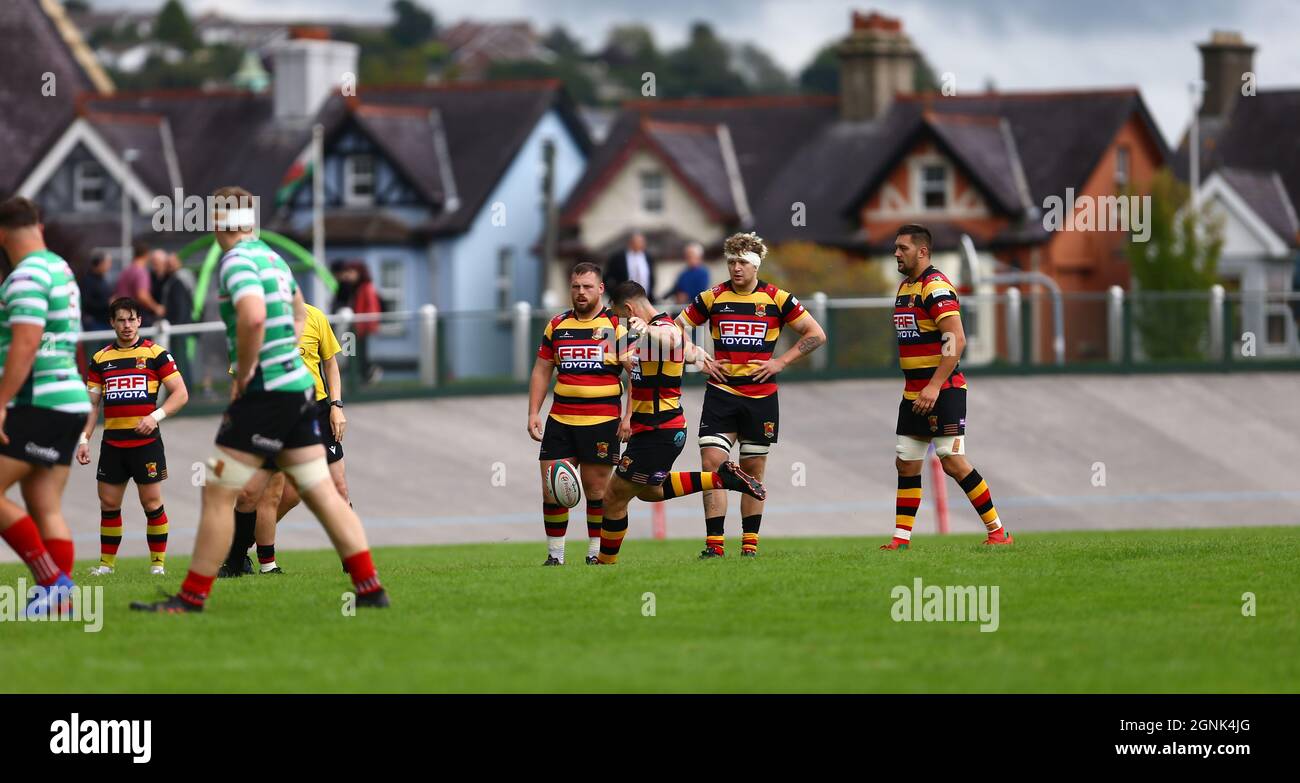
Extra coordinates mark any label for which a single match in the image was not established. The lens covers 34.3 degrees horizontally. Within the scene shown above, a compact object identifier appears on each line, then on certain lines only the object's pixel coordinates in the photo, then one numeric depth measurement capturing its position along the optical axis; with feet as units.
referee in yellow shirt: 45.06
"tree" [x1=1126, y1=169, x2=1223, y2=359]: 148.97
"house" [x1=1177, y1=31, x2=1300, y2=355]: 164.25
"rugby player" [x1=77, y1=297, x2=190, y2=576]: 48.39
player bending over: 43.98
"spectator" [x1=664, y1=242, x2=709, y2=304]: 92.99
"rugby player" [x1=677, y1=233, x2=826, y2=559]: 45.42
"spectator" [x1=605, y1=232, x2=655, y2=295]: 90.33
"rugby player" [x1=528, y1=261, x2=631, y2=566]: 44.50
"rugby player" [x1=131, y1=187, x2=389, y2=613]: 33.71
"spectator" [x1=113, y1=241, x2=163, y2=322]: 85.51
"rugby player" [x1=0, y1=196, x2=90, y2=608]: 34.42
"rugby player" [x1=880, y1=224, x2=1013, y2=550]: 45.21
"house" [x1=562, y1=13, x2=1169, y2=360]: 161.79
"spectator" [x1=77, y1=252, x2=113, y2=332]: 84.58
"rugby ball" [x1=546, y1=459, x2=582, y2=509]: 44.16
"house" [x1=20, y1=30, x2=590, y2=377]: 169.68
